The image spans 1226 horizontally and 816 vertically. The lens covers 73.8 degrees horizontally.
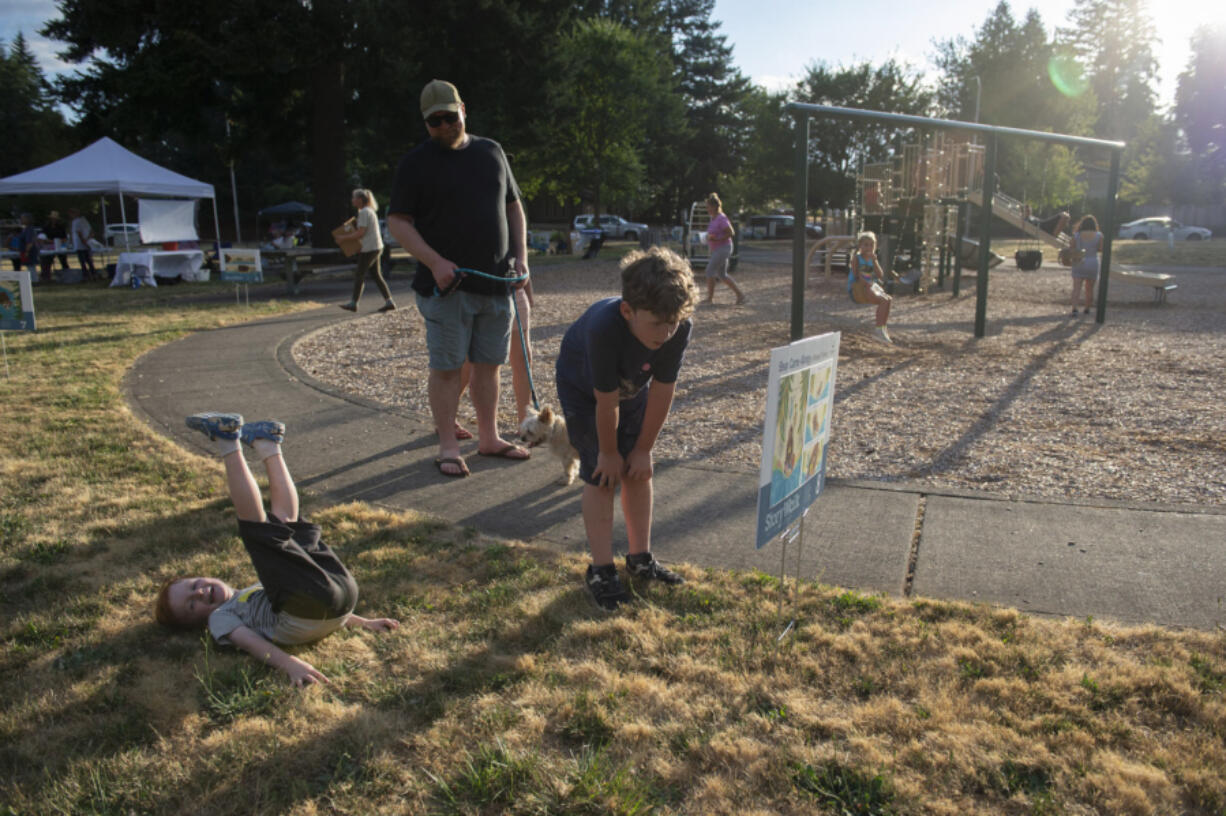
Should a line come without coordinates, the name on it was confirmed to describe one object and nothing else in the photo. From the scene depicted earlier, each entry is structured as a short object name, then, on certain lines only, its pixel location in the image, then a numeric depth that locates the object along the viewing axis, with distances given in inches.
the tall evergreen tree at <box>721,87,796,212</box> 1929.1
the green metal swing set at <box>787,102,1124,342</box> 321.1
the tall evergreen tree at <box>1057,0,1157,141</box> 2807.6
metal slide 688.4
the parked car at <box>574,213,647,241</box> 1667.1
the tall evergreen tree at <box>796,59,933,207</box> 1926.7
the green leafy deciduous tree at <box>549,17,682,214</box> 1250.0
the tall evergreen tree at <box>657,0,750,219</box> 2201.3
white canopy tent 699.4
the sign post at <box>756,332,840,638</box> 99.7
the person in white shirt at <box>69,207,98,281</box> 764.1
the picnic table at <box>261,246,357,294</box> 607.5
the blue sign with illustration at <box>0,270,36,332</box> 280.2
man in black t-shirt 179.5
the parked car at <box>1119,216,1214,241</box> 1815.9
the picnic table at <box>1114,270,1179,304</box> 570.3
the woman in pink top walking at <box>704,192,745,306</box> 533.3
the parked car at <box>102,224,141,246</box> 881.2
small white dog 185.9
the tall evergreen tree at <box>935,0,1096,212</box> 1804.9
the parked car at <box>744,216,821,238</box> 1849.2
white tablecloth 687.7
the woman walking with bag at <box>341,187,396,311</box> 479.2
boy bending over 108.8
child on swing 385.4
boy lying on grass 111.1
